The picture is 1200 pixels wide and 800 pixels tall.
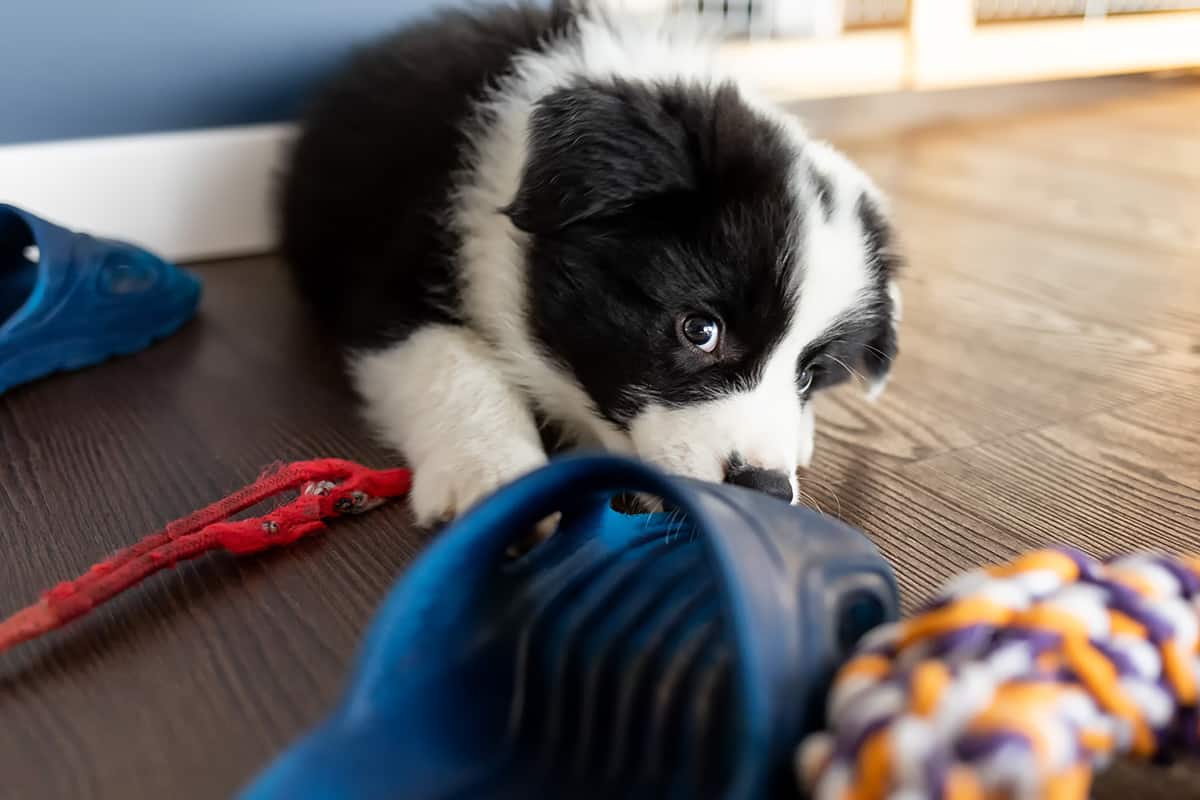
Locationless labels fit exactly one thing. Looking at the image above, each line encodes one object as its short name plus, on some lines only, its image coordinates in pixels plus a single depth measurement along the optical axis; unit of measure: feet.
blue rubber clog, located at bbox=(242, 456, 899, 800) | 0.97
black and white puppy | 1.45
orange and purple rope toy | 0.87
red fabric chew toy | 1.24
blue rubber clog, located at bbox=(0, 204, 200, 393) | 1.82
